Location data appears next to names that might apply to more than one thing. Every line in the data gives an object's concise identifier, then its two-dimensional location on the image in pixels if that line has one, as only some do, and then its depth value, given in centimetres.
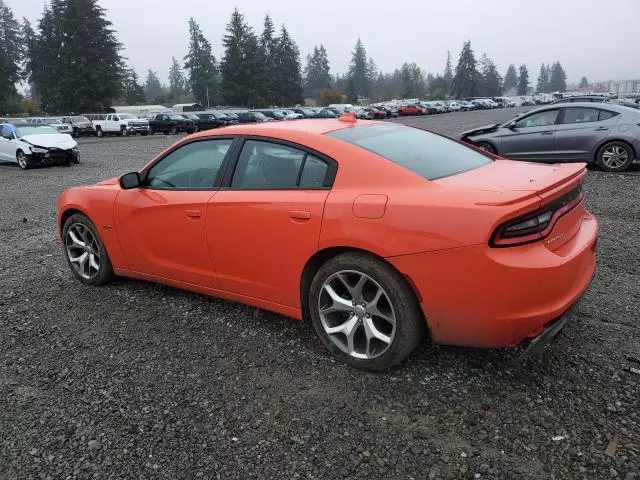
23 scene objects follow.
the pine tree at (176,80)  13438
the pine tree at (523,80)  14600
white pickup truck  3766
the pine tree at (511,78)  17925
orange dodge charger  267
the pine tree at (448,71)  15835
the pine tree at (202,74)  8925
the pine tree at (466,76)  10681
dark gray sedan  997
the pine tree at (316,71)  11969
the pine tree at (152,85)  14625
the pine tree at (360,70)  11781
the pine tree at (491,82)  11606
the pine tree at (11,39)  7725
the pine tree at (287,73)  8094
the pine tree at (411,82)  11194
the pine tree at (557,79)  16962
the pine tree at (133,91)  8986
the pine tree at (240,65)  7438
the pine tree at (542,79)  17780
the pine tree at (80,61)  6034
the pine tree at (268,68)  7631
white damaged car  1680
